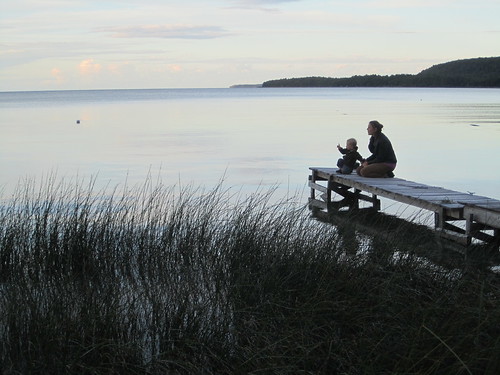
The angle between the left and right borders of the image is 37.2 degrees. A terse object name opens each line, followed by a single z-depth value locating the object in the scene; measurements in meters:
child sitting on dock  15.00
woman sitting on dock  14.05
